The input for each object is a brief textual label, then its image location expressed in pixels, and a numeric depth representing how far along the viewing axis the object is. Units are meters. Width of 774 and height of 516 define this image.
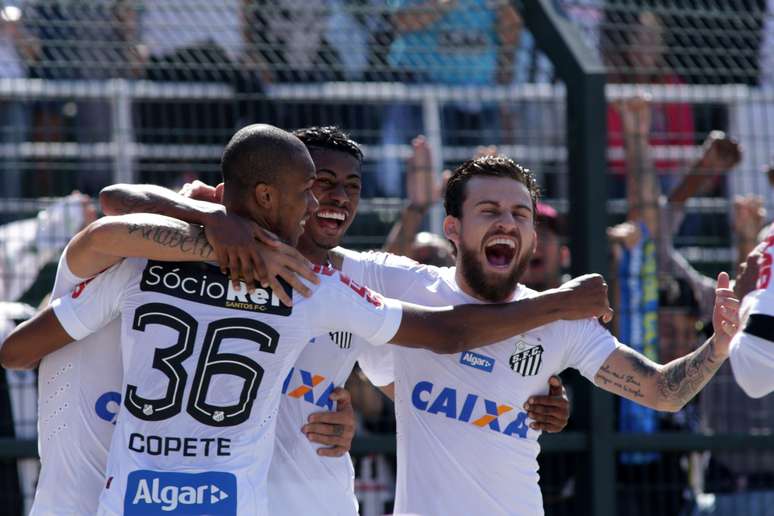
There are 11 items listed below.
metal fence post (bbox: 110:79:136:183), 12.27
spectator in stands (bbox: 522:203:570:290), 12.22
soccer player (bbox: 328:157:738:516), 8.09
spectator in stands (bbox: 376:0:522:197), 12.83
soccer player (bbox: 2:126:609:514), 6.59
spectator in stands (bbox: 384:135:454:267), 11.64
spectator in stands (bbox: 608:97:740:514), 12.14
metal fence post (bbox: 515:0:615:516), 11.62
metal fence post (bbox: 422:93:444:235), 12.88
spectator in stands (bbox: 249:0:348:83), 12.45
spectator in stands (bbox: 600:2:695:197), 13.57
